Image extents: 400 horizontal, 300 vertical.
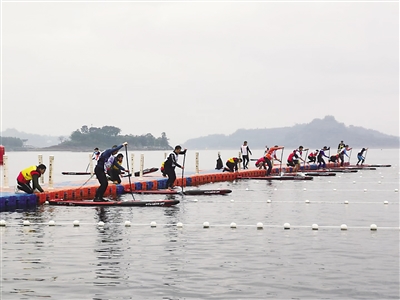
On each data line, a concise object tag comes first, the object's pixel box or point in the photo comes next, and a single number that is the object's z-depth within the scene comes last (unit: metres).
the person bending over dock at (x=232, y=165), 43.03
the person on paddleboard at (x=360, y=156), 62.00
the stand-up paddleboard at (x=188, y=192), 28.05
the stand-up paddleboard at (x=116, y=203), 23.09
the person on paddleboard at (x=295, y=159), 46.72
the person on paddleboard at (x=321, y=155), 50.65
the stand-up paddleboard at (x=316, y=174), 47.18
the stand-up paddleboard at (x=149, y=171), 43.66
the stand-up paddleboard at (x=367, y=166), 62.10
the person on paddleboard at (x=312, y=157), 55.74
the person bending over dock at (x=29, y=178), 22.59
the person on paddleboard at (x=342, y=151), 55.44
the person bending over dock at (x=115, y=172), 29.39
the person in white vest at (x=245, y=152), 46.39
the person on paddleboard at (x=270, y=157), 40.91
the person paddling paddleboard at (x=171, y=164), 26.36
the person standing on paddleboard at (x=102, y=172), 23.02
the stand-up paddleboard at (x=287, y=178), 41.09
